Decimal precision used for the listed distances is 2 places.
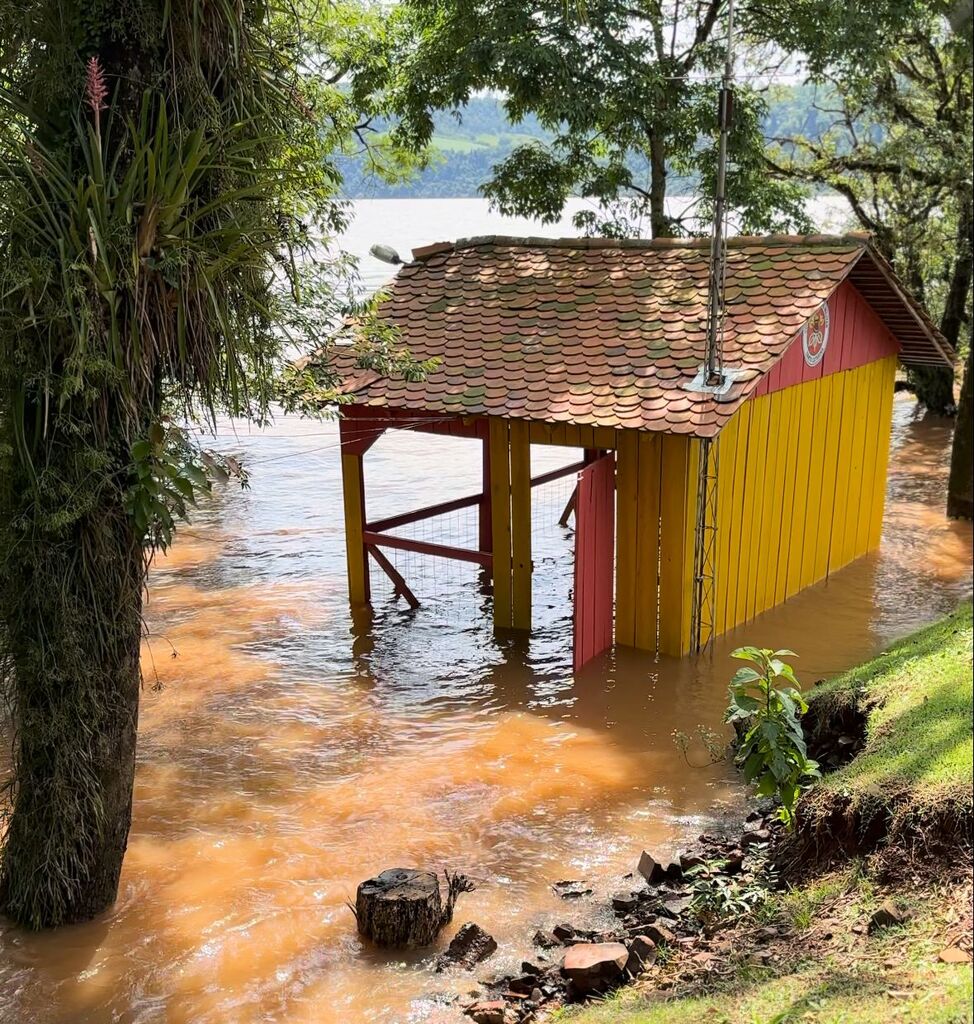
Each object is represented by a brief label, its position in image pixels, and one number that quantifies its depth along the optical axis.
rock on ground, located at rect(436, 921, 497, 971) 6.23
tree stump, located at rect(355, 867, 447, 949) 6.38
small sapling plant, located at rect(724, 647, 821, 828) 6.24
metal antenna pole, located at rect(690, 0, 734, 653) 9.05
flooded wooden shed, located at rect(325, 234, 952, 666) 10.12
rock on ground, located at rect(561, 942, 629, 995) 5.59
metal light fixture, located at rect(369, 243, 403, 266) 10.83
